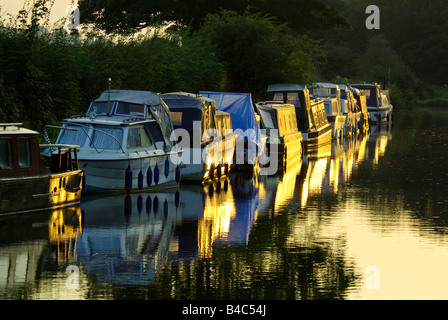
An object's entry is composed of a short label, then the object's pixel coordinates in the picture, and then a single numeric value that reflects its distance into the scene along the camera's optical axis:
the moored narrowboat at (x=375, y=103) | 75.25
